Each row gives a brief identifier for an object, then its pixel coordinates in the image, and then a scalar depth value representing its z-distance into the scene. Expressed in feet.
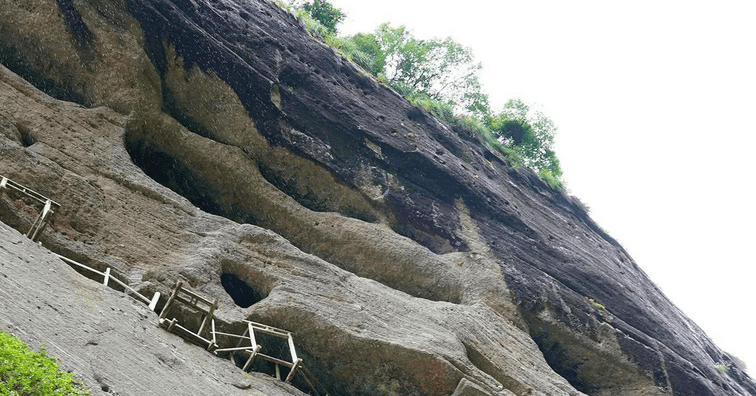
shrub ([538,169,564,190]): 76.95
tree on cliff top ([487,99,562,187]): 91.66
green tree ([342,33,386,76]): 75.25
